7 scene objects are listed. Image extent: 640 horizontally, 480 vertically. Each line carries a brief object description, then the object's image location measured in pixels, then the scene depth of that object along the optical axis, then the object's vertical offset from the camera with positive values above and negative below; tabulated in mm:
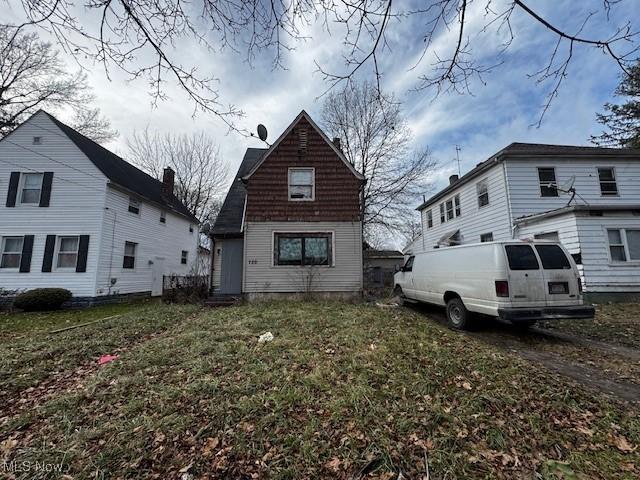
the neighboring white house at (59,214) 12312 +2719
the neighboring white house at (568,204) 10508 +3156
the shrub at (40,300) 11117 -1071
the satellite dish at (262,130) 13052 +6692
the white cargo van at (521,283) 5668 -286
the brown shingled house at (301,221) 11281 +2093
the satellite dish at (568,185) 12359 +3840
